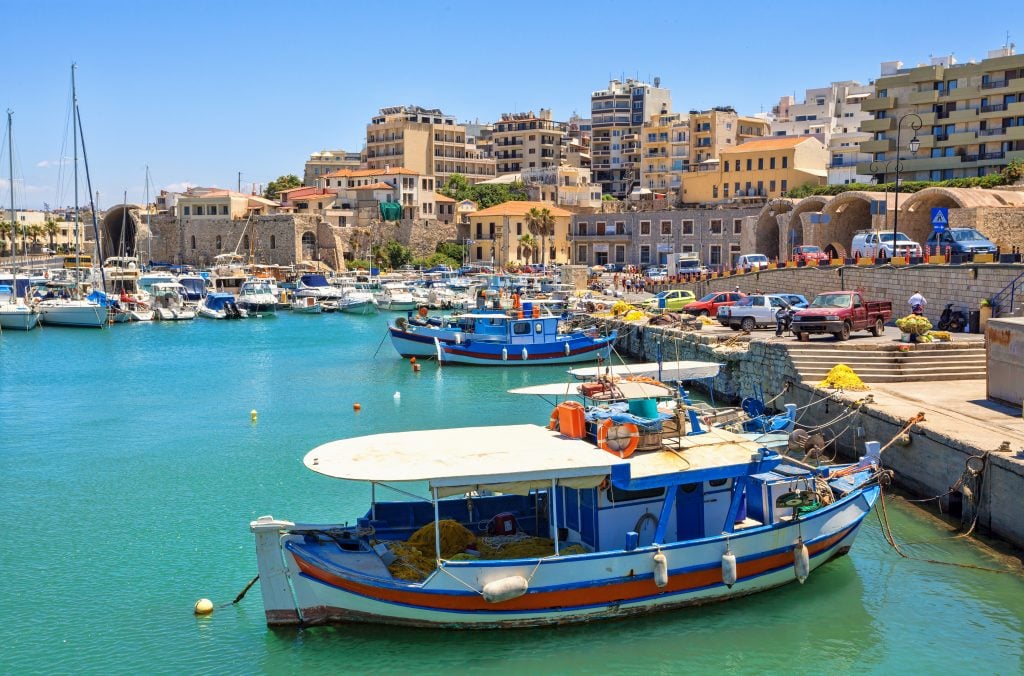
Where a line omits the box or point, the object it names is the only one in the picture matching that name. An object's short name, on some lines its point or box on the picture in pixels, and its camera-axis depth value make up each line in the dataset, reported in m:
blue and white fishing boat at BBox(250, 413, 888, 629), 12.48
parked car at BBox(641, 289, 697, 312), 40.91
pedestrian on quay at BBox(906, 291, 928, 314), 30.11
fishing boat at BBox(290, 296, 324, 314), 67.81
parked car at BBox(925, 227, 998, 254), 33.41
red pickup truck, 26.66
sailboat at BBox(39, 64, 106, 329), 56.22
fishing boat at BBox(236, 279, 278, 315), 65.06
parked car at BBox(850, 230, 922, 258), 38.22
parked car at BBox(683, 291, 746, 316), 36.16
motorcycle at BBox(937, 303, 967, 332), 28.78
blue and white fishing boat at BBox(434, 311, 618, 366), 39.06
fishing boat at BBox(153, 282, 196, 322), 61.06
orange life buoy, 13.43
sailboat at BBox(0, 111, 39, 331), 54.53
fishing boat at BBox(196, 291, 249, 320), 62.91
